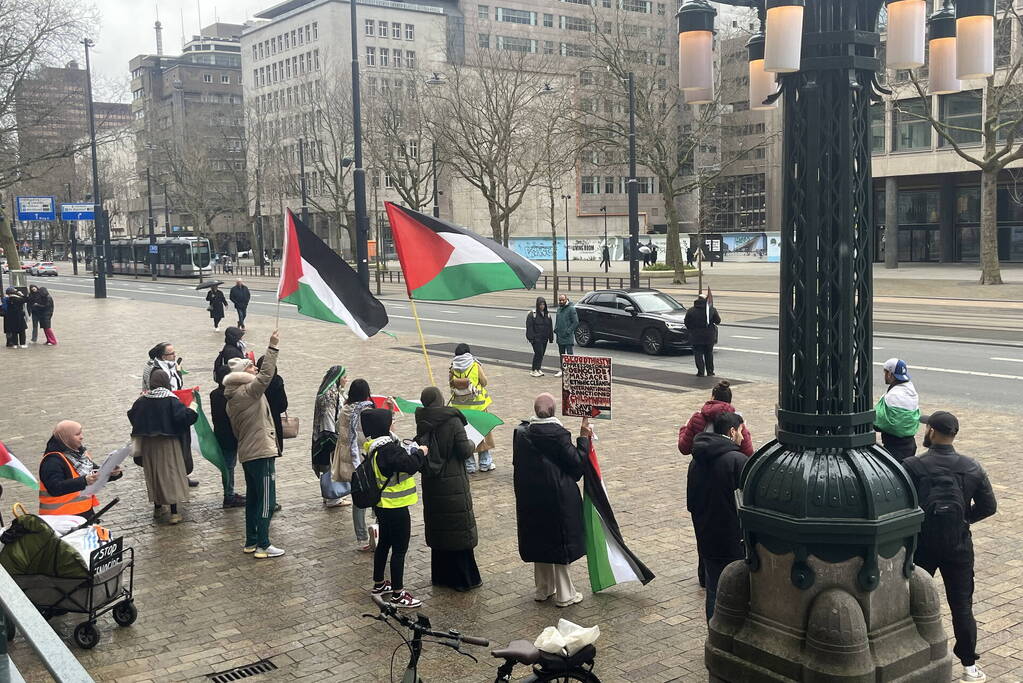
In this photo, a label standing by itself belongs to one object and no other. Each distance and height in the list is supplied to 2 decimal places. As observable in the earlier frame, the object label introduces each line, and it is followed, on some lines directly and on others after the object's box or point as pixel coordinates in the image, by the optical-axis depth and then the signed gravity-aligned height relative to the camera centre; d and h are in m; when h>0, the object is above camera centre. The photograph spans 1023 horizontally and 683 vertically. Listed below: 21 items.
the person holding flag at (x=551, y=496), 7.26 -1.81
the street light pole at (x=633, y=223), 33.25 +0.91
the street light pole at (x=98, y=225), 45.09 +1.93
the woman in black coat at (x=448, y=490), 7.59 -1.83
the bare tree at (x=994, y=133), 35.53 +3.97
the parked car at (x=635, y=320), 22.44 -1.63
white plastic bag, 4.55 -1.80
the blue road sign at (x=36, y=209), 59.09 +3.46
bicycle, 4.54 -1.89
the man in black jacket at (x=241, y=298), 30.12 -1.15
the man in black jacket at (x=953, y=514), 5.86 -1.63
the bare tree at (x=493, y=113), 53.88 +7.96
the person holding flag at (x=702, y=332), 18.47 -1.58
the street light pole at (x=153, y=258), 72.14 +0.38
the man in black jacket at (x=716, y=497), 6.58 -1.67
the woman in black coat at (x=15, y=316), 26.86 -1.35
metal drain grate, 6.34 -2.68
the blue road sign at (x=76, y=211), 61.47 +3.41
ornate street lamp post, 4.59 -0.96
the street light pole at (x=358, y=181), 20.91 +1.66
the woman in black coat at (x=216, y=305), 31.23 -1.38
